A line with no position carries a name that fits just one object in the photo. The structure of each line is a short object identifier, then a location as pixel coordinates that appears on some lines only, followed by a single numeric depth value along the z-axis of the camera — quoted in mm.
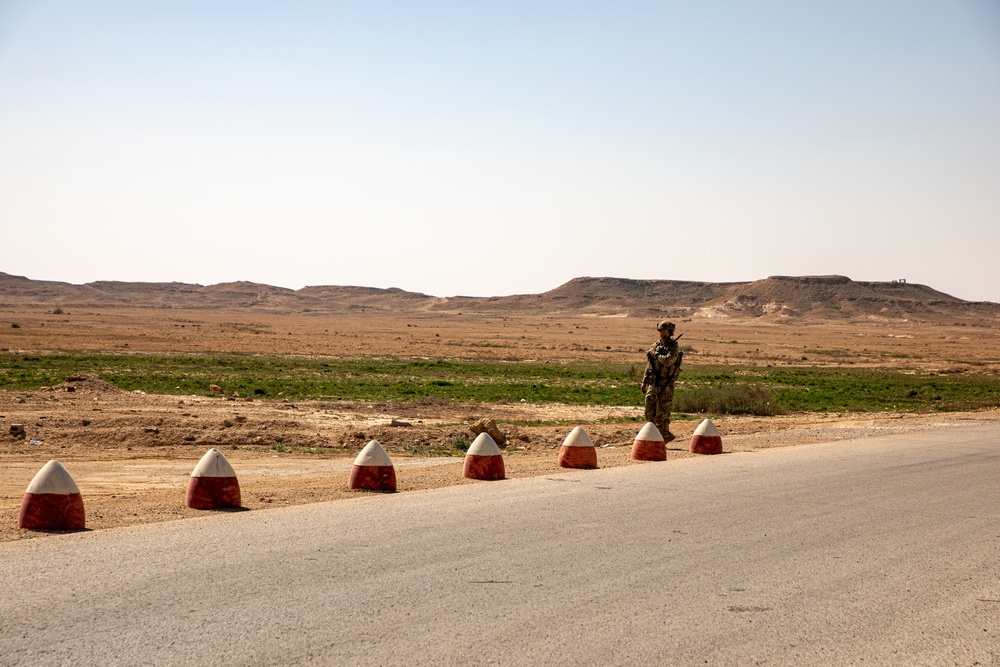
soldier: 16562
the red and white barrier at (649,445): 15242
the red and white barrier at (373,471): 11289
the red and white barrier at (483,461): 12484
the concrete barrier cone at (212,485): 9781
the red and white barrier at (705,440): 16203
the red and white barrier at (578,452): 13875
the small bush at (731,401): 27672
